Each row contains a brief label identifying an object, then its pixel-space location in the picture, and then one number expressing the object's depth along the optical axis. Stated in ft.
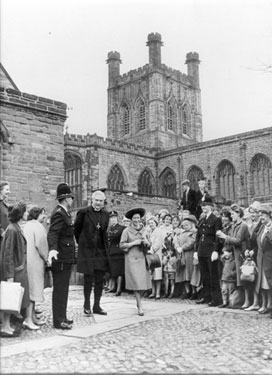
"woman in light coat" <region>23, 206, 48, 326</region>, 22.93
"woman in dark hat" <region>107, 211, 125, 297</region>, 36.42
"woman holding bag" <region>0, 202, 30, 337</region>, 20.27
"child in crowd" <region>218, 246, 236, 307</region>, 29.48
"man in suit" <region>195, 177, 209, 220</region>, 36.24
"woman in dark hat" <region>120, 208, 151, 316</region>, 26.05
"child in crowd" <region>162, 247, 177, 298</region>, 34.37
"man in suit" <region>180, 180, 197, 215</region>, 37.91
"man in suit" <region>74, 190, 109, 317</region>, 24.93
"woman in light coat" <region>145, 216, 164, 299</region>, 34.47
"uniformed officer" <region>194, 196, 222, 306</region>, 29.66
